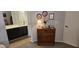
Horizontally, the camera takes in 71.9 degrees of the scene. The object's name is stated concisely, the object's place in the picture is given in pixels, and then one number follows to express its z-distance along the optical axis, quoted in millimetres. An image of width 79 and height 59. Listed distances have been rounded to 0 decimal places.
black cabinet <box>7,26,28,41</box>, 2669
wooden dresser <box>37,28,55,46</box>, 2727
